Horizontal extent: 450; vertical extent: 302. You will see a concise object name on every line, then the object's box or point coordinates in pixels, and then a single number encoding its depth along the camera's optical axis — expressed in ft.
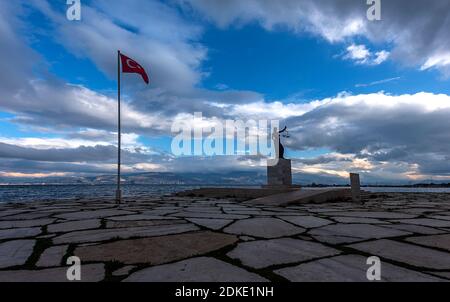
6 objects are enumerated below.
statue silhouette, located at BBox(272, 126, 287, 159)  41.57
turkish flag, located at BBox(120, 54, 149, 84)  29.78
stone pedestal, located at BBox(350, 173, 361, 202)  31.94
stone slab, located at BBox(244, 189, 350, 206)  27.93
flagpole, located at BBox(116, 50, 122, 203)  28.46
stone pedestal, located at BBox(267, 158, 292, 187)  39.96
